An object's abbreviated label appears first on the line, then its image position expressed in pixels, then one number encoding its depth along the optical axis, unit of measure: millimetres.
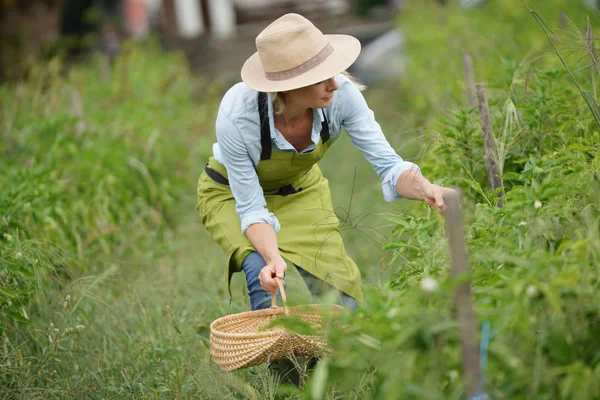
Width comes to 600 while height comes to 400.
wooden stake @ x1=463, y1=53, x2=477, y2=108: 8586
